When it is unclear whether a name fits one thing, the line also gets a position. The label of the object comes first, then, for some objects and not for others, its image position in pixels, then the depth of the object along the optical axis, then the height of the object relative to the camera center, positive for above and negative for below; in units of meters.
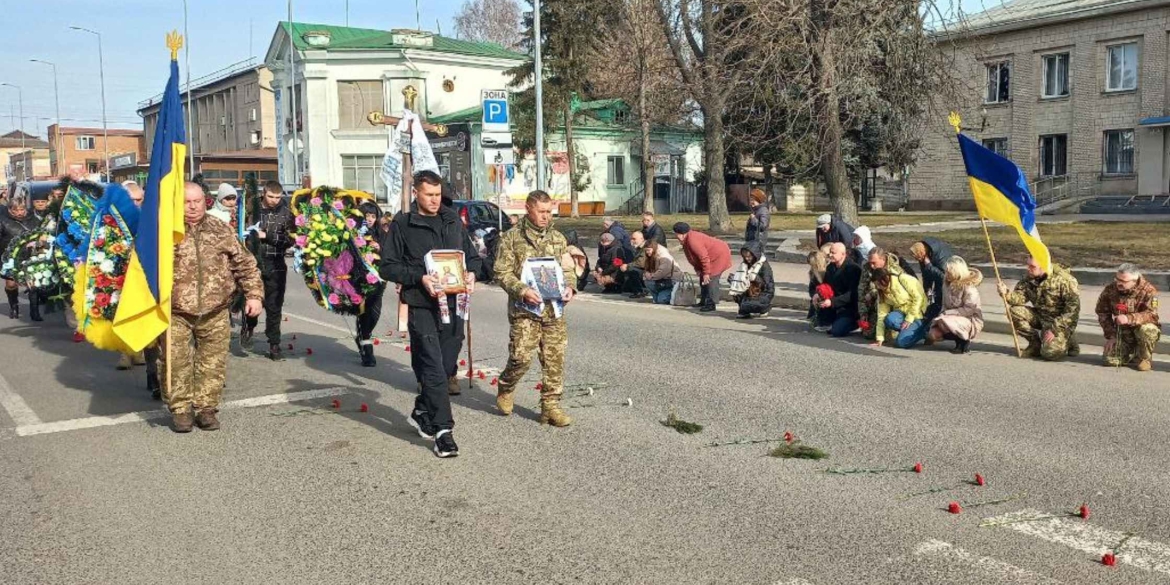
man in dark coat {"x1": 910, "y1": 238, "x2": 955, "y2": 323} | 11.62 -0.70
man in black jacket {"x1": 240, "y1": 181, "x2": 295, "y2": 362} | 10.77 -0.37
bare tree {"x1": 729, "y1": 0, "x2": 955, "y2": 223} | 20.84 +3.01
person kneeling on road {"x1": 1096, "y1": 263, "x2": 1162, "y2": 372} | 9.77 -1.10
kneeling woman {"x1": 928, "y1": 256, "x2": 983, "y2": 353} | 10.87 -1.10
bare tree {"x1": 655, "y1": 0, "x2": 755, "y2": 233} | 23.50 +3.66
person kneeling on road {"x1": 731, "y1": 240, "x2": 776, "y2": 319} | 14.27 -1.04
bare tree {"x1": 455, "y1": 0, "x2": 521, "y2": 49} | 79.44 +14.56
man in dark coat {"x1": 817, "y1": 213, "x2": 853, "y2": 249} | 14.37 -0.34
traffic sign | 21.91 +2.12
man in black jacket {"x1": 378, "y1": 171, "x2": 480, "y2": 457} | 6.80 -0.53
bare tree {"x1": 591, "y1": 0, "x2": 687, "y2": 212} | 36.84 +5.52
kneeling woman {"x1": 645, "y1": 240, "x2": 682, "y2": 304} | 16.44 -0.98
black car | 24.50 -0.03
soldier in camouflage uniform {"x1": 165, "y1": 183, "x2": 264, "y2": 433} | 7.37 -0.69
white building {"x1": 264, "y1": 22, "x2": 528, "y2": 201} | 53.84 +6.43
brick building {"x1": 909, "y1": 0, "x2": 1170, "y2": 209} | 37.62 +4.06
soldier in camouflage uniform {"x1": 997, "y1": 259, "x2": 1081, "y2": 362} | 10.38 -1.08
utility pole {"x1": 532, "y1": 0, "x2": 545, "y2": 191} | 25.41 +2.19
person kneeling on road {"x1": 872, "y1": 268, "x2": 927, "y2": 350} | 11.20 -1.10
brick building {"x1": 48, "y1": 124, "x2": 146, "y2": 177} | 103.62 +7.37
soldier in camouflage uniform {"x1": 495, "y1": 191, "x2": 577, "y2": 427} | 7.53 -0.78
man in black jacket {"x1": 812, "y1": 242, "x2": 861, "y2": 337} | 12.25 -1.08
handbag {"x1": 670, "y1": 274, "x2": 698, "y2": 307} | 16.06 -1.31
